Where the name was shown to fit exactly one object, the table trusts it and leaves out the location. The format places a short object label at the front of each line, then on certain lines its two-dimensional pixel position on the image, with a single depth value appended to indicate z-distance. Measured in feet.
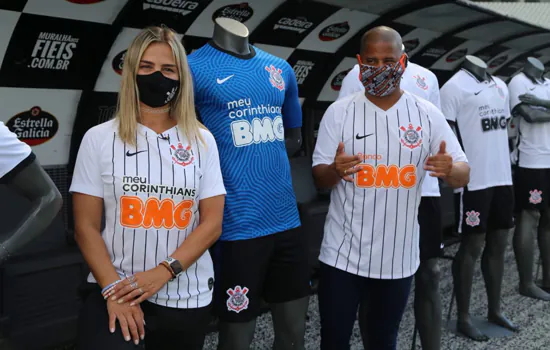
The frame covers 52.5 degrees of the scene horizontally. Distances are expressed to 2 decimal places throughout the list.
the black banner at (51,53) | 9.78
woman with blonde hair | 5.59
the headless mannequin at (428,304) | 9.49
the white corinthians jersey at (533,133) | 14.88
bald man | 7.42
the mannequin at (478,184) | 11.78
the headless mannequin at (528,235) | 14.80
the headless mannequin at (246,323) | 7.45
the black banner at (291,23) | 13.82
